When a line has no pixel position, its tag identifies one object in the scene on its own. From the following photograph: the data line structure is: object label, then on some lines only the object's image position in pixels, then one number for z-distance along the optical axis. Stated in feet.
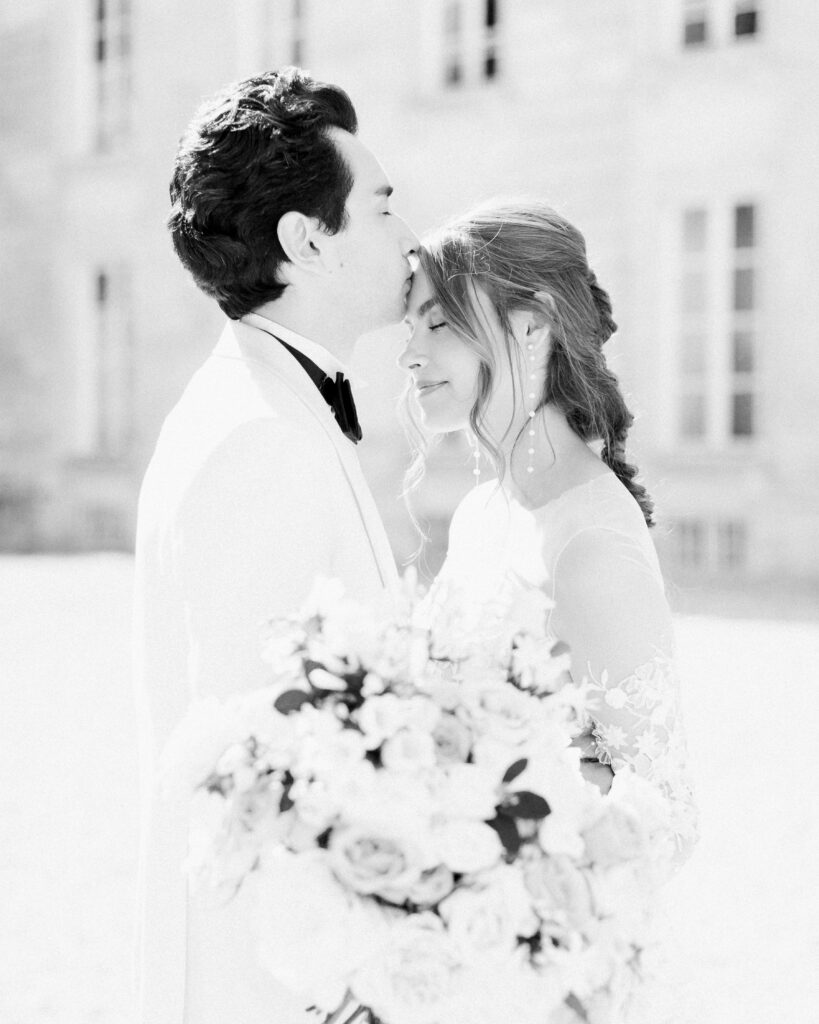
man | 5.86
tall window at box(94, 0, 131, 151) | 57.21
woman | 7.55
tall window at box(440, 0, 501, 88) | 47.21
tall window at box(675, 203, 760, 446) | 42.37
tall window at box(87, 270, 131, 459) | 57.31
